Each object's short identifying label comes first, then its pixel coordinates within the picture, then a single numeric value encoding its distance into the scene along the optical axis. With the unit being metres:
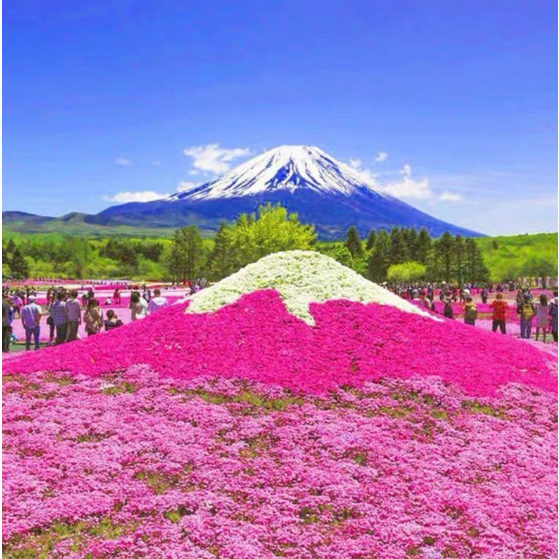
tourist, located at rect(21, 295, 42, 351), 20.75
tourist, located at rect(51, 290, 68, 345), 21.03
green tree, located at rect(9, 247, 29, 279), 123.62
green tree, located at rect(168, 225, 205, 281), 116.50
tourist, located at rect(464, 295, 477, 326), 25.75
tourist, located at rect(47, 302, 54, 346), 22.88
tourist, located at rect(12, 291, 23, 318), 33.84
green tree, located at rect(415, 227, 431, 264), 115.33
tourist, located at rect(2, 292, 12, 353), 21.36
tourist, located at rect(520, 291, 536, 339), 25.86
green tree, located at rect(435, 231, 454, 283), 105.12
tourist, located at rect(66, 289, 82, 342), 20.84
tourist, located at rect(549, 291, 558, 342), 25.23
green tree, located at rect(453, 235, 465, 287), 105.25
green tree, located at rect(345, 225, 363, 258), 113.44
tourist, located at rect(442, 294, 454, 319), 26.73
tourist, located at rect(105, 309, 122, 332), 21.36
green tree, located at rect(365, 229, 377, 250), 127.28
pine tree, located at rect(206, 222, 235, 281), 87.44
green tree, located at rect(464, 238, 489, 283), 105.31
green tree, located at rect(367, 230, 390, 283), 113.94
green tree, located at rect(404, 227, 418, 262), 115.99
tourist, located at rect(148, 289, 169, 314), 22.70
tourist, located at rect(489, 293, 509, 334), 25.81
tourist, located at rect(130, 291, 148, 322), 22.56
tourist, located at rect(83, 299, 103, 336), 21.52
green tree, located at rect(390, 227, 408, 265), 114.31
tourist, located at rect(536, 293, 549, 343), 25.08
